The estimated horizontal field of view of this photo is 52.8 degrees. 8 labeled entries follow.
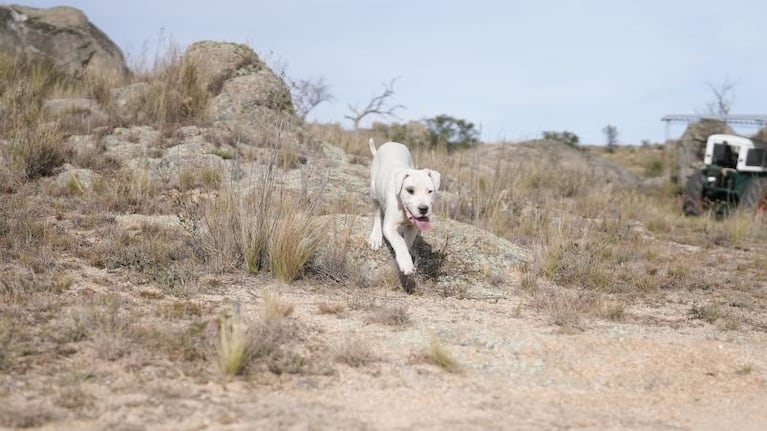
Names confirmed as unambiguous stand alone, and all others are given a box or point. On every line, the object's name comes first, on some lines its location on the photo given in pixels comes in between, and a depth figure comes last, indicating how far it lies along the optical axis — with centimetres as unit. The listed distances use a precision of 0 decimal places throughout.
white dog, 723
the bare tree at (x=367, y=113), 1762
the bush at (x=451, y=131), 2250
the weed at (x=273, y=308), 566
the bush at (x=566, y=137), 3015
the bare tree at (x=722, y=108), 2614
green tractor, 1597
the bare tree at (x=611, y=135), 4097
